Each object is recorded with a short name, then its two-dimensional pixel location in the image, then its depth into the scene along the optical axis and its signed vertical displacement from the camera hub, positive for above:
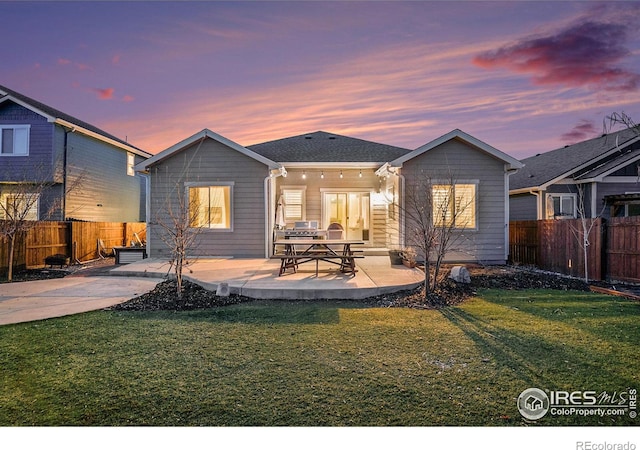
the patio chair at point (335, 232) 11.92 -0.04
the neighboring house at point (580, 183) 13.77 +1.94
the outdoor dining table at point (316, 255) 7.57 -0.53
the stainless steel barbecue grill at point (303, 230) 9.96 +0.02
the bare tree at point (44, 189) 13.28 +1.57
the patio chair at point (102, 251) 13.39 -0.78
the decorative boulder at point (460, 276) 7.54 -0.94
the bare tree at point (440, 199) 10.73 +0.96
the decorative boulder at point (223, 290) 6.36 -1.05
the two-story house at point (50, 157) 13.73 +2.93
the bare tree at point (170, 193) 10.95 +1.13
